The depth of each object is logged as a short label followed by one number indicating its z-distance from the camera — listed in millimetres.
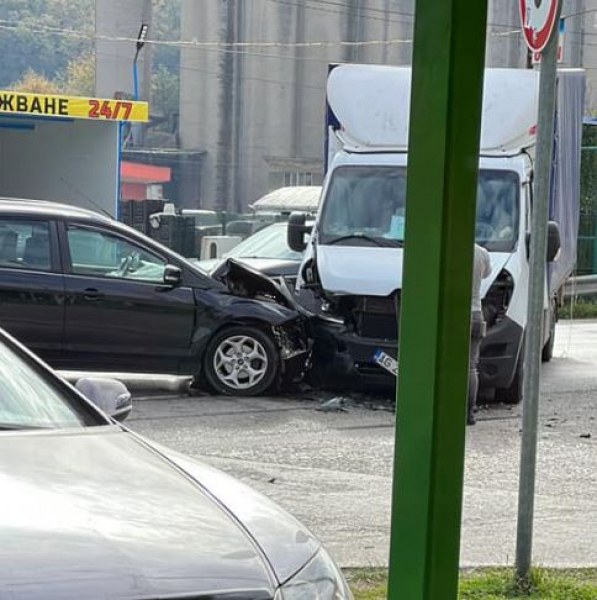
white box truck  11023
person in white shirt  10164
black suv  10922
